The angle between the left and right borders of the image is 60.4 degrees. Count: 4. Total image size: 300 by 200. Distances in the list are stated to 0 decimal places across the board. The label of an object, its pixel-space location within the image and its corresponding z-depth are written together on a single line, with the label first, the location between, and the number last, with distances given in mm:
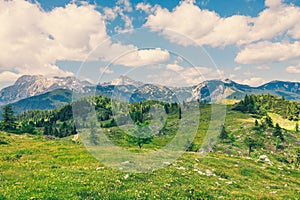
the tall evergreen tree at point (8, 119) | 88819
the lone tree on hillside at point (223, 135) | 91562
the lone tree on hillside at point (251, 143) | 72375
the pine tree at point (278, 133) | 94775
